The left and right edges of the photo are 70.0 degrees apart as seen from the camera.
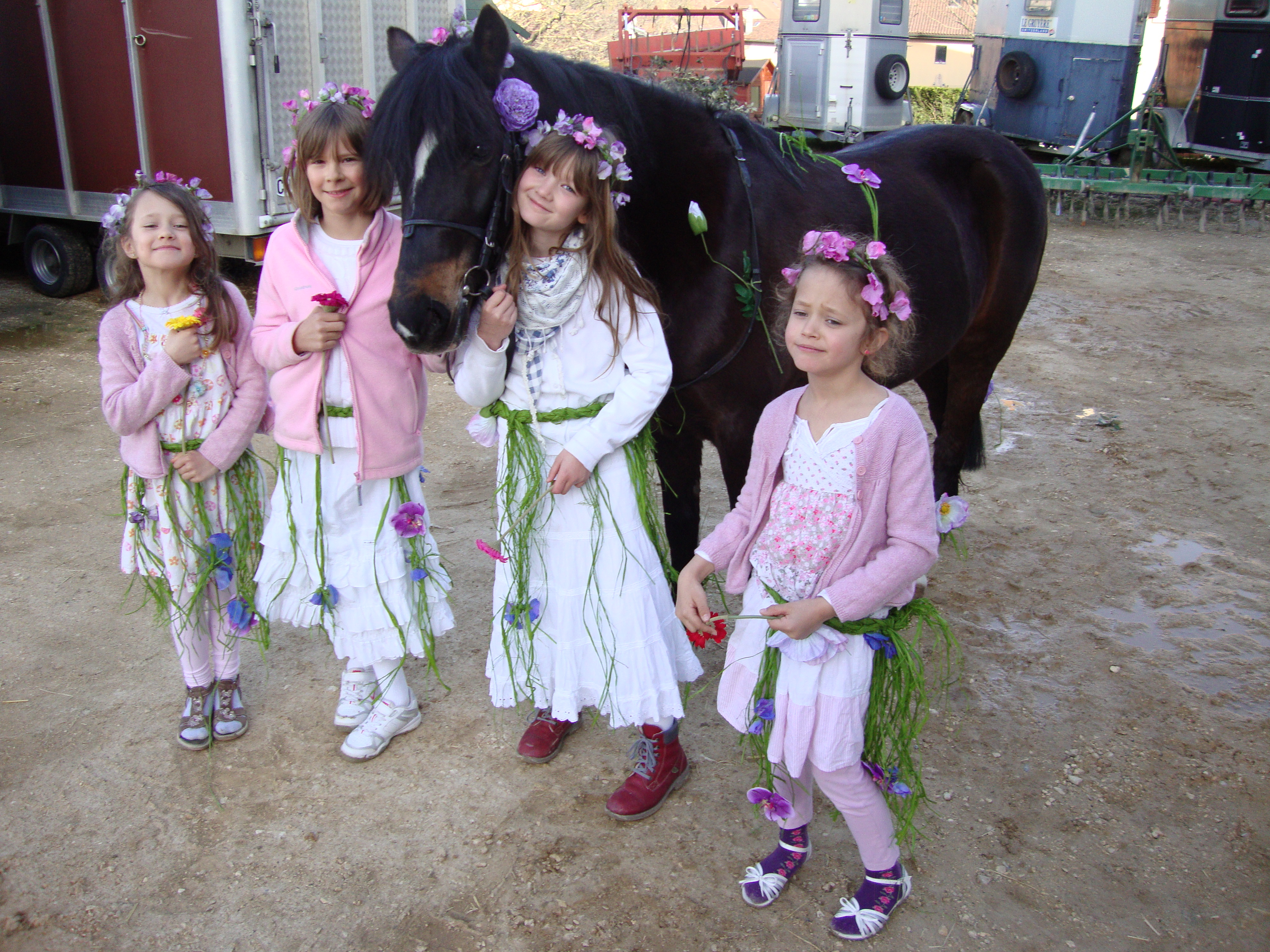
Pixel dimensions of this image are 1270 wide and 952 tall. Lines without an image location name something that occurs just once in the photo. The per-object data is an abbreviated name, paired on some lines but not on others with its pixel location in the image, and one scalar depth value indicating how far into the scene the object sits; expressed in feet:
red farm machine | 50.90
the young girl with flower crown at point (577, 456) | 6.17
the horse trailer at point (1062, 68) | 35.73
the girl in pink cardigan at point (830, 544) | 5.52
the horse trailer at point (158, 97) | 18.81
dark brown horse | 5.85
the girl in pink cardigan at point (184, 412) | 7.27
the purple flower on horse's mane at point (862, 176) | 7.77
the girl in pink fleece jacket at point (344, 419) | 6.88
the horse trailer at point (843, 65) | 41.91
